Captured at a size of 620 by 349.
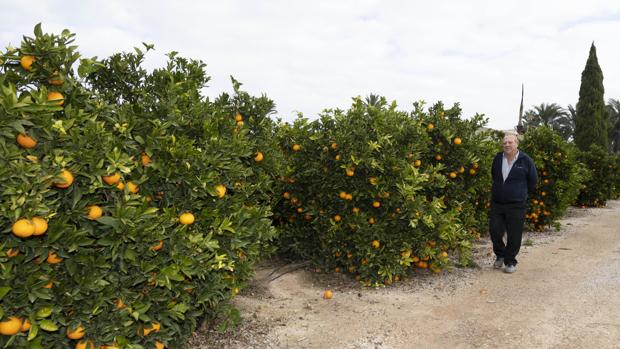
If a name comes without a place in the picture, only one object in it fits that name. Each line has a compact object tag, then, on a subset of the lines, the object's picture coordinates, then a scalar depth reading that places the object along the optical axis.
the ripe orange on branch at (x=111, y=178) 2.62
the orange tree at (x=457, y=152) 6.29
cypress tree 23.36
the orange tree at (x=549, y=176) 9.26
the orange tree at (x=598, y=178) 14.18
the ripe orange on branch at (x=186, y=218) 3.07
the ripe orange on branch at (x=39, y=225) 2.23
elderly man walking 6.01
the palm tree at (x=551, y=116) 45.69
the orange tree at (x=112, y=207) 2.36
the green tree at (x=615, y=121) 45.16
